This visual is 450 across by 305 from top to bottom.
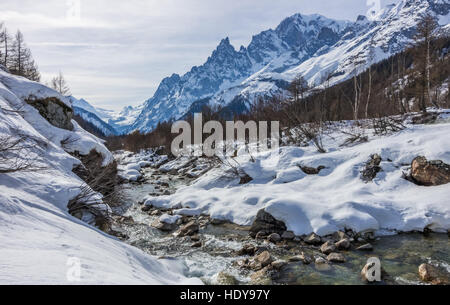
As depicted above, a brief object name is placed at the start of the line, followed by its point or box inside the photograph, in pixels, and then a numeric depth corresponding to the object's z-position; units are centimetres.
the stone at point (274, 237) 927
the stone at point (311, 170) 1482
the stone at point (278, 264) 727
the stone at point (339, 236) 877
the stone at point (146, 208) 1462
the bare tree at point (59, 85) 4603
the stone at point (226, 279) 662
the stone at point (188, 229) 1057
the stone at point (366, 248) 819
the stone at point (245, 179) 1652
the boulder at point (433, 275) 611
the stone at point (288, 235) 935
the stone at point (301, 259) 761
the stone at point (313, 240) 883
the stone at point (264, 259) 745
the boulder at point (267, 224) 996
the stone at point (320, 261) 750
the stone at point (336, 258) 749
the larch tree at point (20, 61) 3581
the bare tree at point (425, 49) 2025
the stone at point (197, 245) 939
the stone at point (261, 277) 657
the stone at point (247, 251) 848
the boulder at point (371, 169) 1273
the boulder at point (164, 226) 1131
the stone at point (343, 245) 826
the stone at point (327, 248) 809
